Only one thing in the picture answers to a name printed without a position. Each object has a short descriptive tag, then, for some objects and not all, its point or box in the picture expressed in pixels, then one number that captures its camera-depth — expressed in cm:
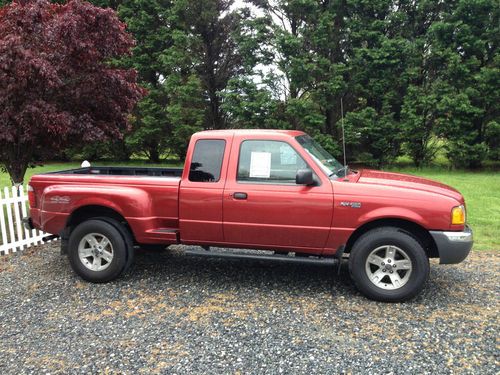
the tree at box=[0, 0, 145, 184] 674
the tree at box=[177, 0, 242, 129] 1780
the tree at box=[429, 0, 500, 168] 1477
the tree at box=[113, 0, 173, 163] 1881
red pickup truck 435
